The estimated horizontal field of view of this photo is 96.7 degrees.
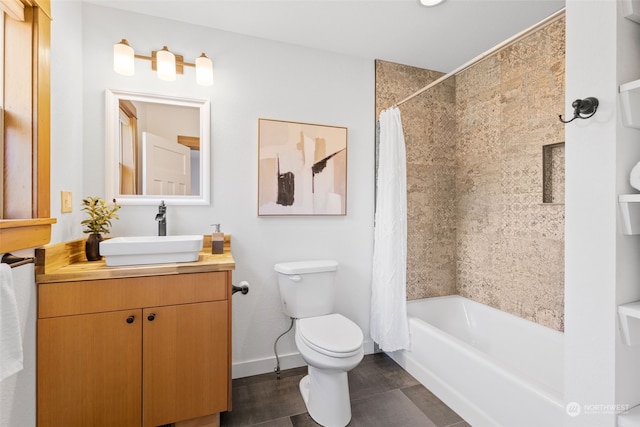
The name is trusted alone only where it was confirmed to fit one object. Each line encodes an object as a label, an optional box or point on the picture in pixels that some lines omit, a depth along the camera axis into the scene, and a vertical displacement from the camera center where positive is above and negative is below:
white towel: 0.90 -0.38
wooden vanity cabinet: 1.26 -0.65
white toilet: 1.52 -0.70
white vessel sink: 1.37 -0.19
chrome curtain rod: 1.17 +0.82
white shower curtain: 2.08 -0.19
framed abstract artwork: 2.05 +0.33
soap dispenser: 1.78 -0.19
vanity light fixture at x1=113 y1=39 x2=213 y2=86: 1.66 +0.93
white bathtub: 1.34 -0.92
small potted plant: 1.52 -0.05
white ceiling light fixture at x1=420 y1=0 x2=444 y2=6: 1.65 +1.23
